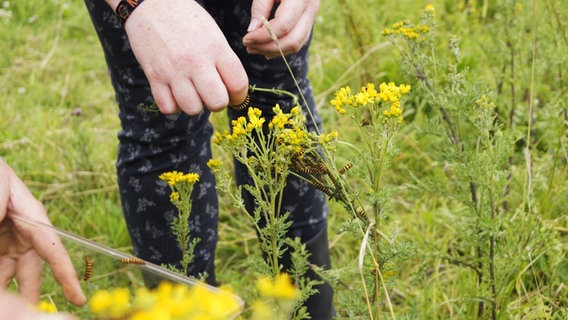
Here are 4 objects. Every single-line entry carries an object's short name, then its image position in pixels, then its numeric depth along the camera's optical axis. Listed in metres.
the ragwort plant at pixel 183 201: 1.12
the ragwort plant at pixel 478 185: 1.27
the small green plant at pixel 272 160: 0.96
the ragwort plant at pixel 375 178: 0.94
